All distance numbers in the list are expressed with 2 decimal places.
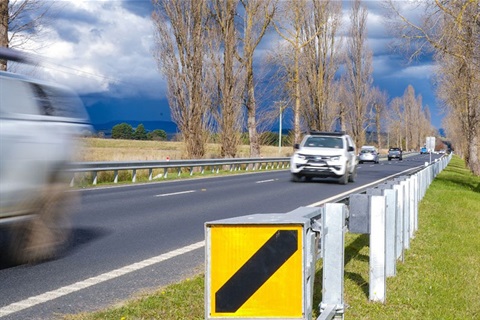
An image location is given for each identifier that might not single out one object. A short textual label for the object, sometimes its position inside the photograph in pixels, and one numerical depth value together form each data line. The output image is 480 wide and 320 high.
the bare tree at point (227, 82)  36.72
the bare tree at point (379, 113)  116.31
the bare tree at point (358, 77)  64.62
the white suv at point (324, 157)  23.05
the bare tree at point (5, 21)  18.95
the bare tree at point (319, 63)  51.34
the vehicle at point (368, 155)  59.34
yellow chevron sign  4.04
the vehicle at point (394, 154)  79.31
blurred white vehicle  6.46
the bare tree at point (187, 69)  33.97
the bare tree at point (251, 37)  39.19
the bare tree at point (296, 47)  49.31
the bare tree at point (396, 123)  136.25
